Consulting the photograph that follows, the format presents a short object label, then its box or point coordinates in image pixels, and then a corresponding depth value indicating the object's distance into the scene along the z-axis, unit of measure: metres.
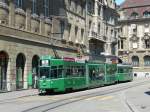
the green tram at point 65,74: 22.79
